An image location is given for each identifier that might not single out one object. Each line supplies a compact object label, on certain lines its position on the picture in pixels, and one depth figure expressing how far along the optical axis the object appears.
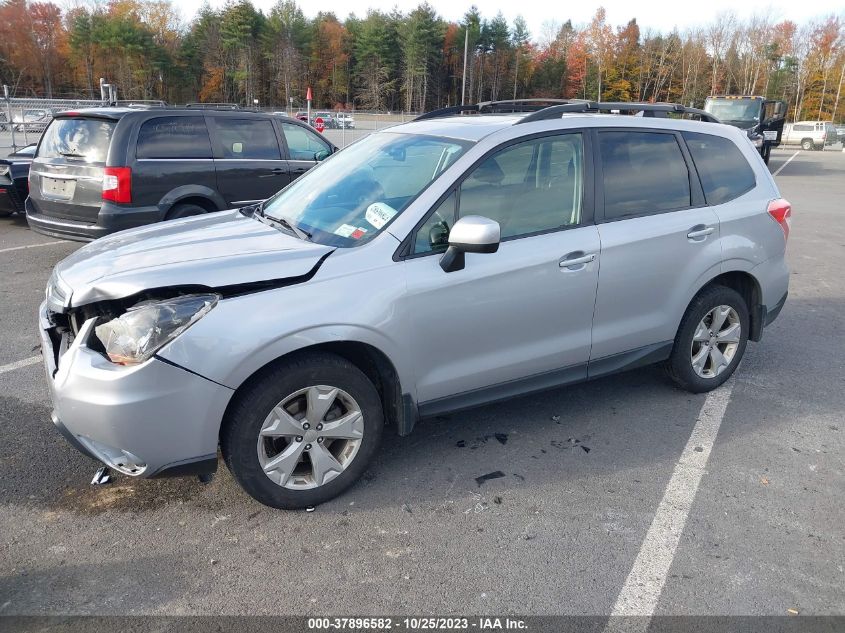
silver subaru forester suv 2.69
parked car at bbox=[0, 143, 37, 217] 9.48
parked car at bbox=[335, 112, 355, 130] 37.43
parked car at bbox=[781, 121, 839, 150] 46.72
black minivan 6.71
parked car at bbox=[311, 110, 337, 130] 38.21
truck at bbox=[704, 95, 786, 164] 22.56
